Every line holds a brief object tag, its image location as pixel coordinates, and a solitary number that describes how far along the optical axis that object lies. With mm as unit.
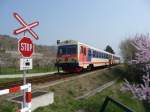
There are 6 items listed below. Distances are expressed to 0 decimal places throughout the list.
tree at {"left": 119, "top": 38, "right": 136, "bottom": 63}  18647
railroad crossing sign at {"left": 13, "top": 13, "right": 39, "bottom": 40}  3348
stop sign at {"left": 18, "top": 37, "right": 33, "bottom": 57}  3406
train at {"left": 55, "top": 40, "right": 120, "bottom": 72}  10261
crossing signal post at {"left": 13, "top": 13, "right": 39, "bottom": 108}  3375
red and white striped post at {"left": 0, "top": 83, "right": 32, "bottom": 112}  2987
